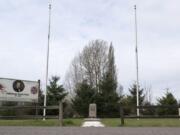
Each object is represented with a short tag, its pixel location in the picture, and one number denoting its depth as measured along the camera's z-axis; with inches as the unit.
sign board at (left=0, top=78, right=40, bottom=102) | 1072.8
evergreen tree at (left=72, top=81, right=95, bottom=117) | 1562.5
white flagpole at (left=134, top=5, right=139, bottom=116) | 1154.0
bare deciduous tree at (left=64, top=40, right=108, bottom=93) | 1904.5
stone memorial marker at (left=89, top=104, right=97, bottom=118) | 1094.0
